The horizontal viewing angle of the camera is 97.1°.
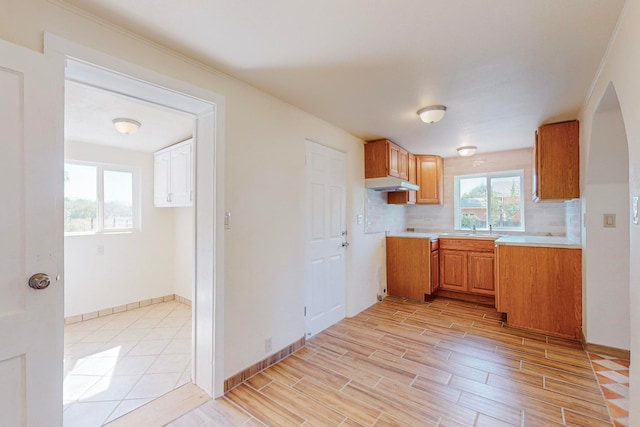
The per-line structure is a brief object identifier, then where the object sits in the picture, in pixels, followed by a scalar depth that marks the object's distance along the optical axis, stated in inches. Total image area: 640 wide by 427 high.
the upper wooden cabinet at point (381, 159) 148.1
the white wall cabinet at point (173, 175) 133.3
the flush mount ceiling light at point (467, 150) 159.0
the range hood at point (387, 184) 144.5
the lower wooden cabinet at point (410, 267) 160.1
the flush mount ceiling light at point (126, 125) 106.6
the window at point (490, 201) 172.9
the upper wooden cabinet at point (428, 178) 187.5
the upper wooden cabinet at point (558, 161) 116.0
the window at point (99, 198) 136.9
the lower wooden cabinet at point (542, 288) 113.4
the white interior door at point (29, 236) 45.0
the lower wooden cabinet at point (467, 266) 157.4
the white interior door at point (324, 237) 116.2
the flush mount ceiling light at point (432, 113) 102.6
